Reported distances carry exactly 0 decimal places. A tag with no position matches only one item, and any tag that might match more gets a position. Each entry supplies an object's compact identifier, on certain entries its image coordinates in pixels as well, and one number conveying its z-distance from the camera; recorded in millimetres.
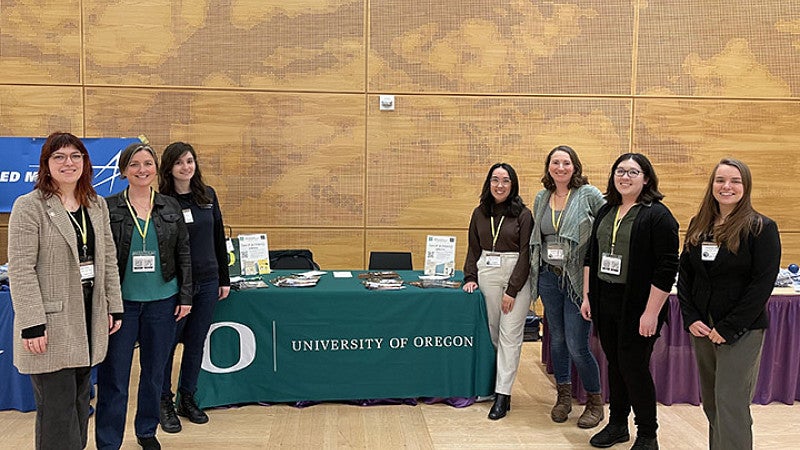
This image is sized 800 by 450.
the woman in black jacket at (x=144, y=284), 2928
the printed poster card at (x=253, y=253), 4148
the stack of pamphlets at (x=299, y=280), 4012
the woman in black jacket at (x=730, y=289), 2658
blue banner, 5488
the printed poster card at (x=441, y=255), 4227
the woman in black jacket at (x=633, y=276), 3031
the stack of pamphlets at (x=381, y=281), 3963
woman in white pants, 3730
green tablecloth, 3830
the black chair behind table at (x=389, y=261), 4980
